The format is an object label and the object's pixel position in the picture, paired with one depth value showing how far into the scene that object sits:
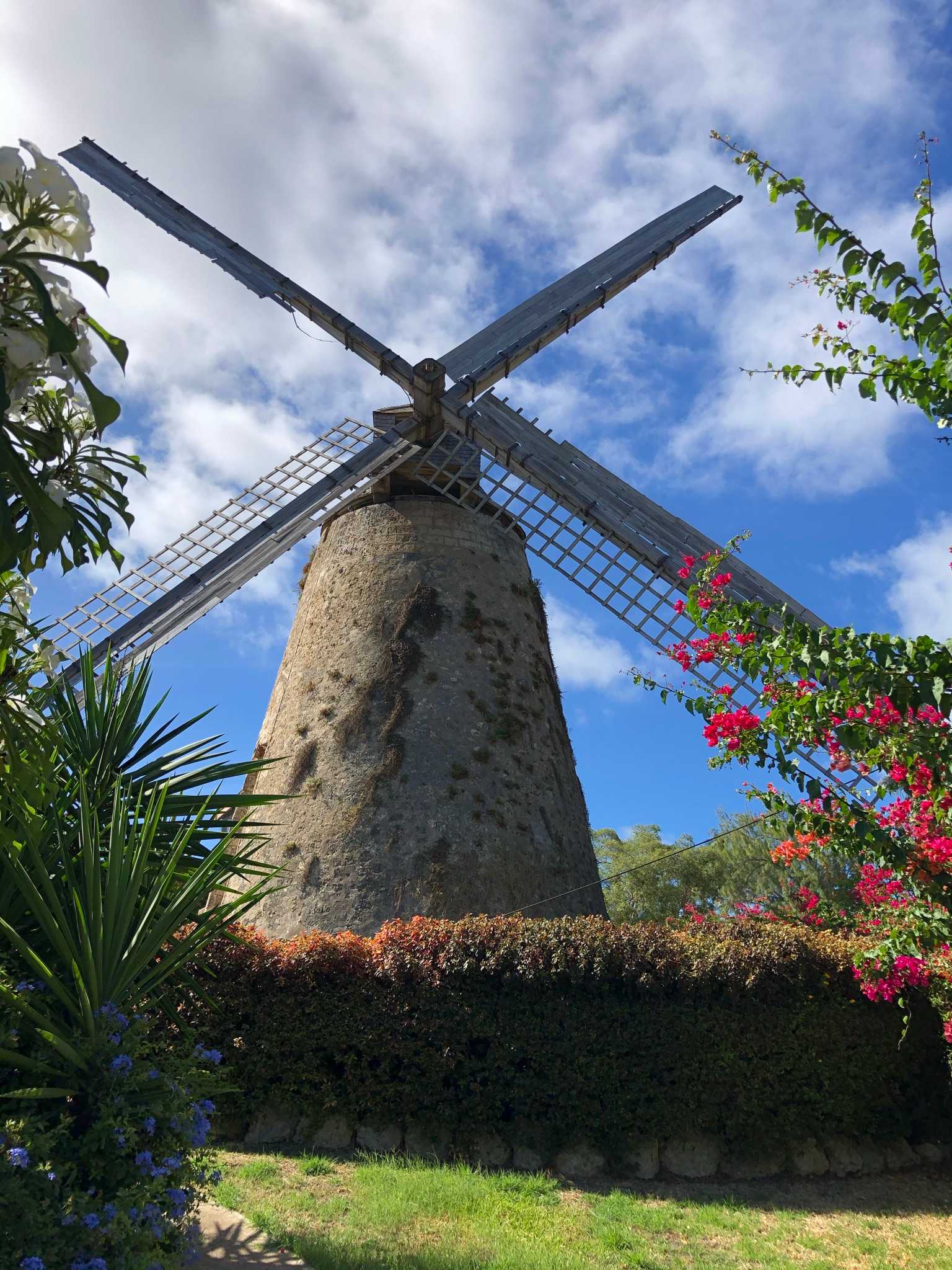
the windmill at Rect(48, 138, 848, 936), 9.26
